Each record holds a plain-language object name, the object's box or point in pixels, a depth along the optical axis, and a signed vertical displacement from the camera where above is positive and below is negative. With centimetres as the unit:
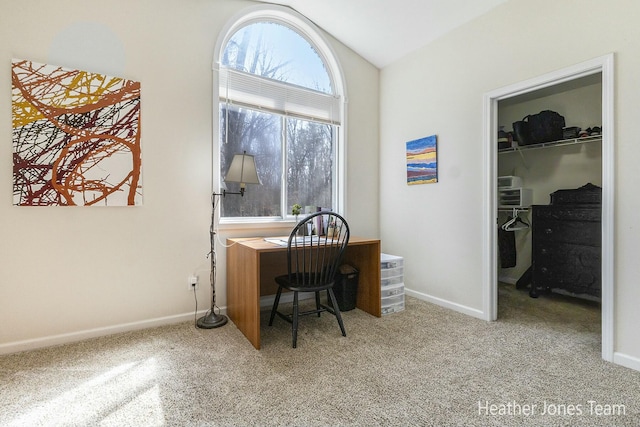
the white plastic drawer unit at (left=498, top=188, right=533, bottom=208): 363 +17
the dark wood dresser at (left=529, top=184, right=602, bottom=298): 301 -31
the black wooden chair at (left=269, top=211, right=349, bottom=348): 228 -46
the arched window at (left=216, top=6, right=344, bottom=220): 303 +102
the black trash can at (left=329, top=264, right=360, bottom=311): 299 -71
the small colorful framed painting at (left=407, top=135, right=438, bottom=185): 321 +53
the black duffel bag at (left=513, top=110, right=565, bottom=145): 335 +90
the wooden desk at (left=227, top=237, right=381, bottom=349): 226 -54
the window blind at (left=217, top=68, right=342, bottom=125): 294 +116
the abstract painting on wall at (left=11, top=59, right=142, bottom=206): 216 +54
